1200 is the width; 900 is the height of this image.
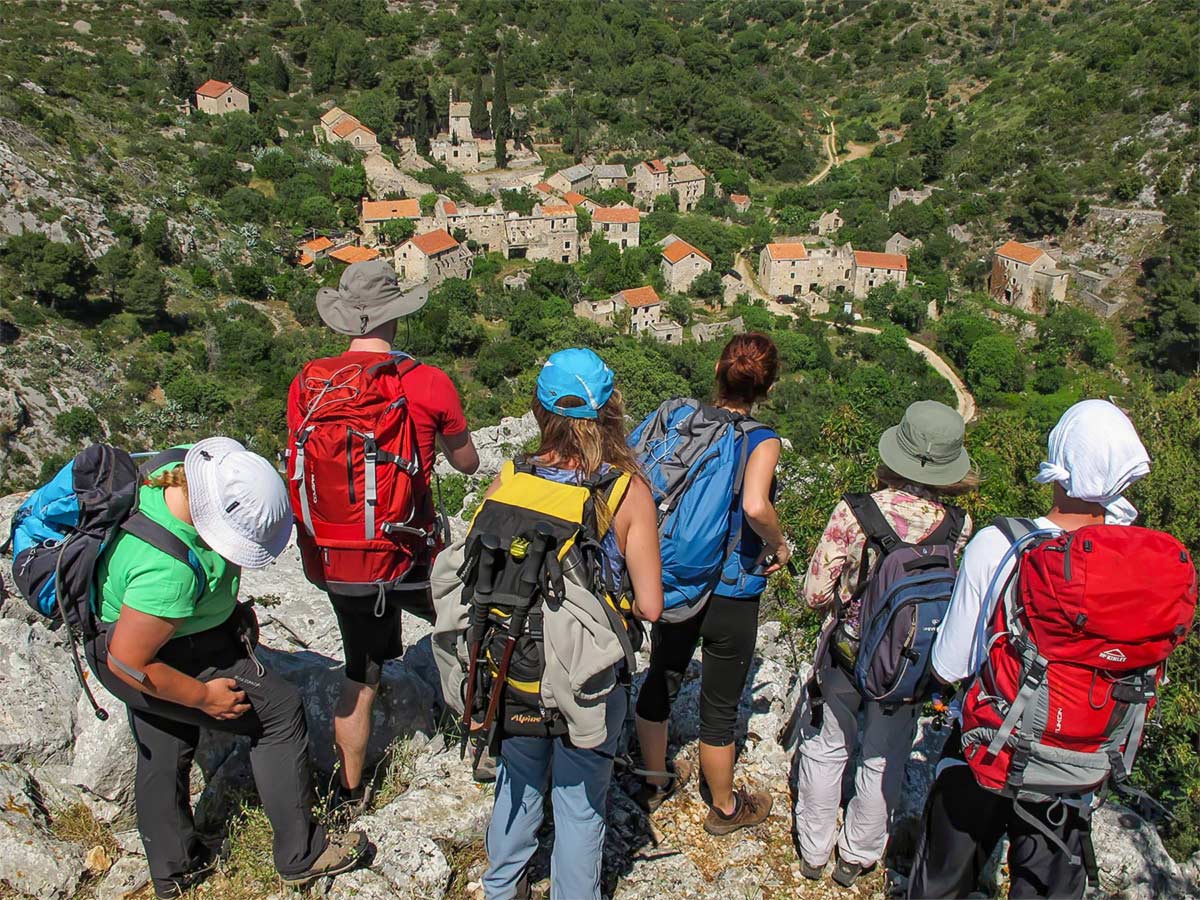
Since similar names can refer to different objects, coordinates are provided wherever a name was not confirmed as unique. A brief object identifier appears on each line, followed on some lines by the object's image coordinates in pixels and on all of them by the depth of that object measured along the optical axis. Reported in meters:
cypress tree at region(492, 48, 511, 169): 51.03
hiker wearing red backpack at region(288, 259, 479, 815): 2.73
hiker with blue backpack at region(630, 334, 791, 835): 2.80
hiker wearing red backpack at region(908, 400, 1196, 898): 1.99
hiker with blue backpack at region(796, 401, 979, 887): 2.61
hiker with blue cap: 2.27
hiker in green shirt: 2.38
